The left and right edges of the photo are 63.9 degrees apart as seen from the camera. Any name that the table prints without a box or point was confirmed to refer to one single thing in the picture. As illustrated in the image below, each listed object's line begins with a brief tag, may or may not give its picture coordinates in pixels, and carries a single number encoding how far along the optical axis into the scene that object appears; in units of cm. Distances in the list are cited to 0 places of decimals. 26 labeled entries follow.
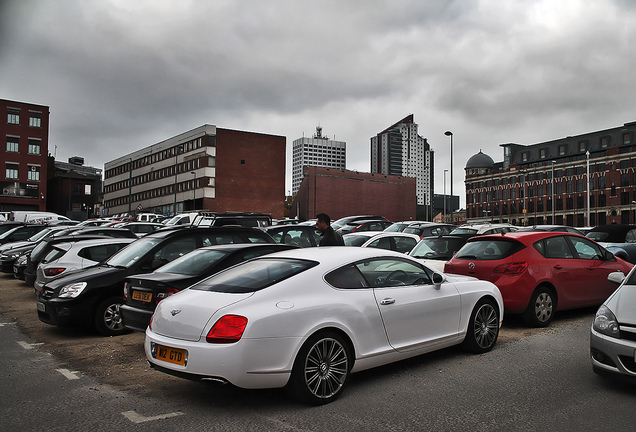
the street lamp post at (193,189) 7706
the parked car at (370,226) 2286
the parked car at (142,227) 2358
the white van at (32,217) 3306
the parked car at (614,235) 1470
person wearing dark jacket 883
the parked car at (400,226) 2044
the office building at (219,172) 8000
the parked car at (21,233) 2036
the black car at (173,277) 650
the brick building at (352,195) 8869
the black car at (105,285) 769
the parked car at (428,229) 1841
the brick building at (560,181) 9150
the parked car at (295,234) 1294
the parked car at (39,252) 1177
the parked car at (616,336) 472
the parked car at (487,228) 1788
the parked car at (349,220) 3037
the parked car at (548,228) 1682
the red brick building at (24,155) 6431
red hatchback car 780
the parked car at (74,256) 973
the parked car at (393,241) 1377
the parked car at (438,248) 1048
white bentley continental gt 436
